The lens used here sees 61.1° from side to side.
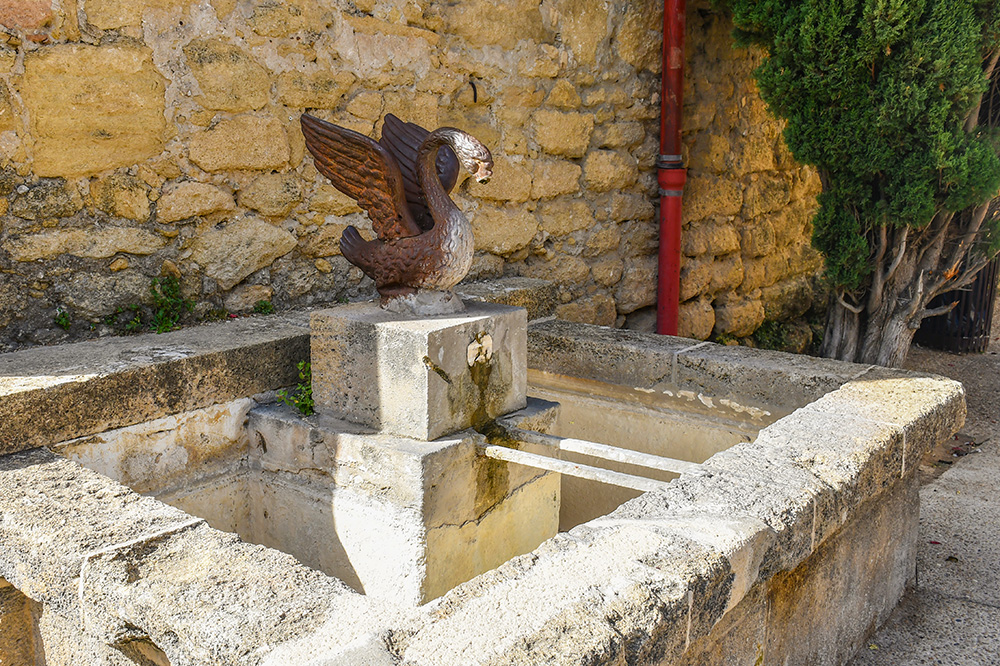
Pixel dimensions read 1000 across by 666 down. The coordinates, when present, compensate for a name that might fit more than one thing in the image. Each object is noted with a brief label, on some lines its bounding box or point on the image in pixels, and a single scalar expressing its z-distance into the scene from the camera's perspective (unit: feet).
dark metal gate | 19.40
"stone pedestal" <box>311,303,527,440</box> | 7.93
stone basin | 4.91
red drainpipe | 14.53
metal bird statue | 8.30
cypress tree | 11.34
